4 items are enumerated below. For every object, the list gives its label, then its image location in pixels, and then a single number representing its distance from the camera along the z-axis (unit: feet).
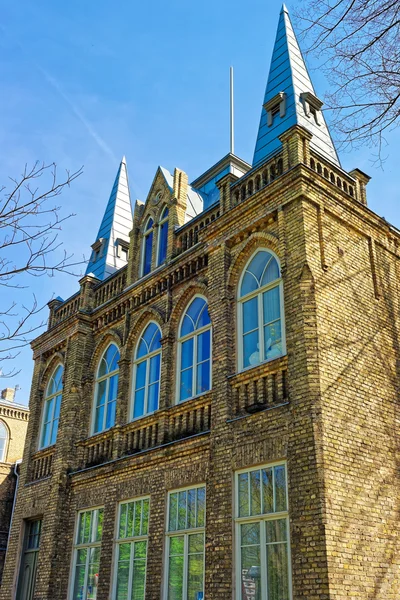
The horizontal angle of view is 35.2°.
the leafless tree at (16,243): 23.72
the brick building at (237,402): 33.42
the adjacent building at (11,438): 94.32
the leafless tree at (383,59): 20.98
